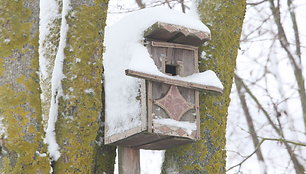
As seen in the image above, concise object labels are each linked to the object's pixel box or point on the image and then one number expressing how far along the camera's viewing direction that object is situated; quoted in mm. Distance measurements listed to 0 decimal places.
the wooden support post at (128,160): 6773
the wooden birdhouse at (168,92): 6113
